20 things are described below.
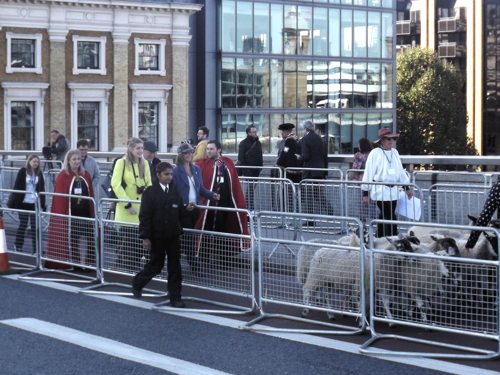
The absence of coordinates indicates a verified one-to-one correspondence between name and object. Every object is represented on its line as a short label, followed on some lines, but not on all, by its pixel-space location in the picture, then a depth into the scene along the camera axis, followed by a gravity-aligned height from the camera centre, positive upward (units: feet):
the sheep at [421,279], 31.24 -2.90
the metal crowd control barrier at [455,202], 48.83 -1.07
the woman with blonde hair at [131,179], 44.06 +0.03
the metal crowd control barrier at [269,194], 55.74 -0.76
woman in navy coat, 45.44 +0.02
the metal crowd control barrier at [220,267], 36.83 -3.07
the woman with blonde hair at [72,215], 44.96 -1.51
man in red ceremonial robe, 46.14 -0.57
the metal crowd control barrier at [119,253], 41.60 -2.84
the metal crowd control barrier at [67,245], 44.42 -2.73
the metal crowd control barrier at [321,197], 54.44 -0.90
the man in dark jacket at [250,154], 70.64 +1.64
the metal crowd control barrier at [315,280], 33.30 -3.20
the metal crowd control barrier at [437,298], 29.53 -3.42
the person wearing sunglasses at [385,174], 48.42 +0.22
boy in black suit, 38.06 -1.55
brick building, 190.60 +19.74
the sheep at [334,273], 33.35 -2.90
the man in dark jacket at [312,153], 62.39 +1.50
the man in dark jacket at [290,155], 65.31 +1.45
